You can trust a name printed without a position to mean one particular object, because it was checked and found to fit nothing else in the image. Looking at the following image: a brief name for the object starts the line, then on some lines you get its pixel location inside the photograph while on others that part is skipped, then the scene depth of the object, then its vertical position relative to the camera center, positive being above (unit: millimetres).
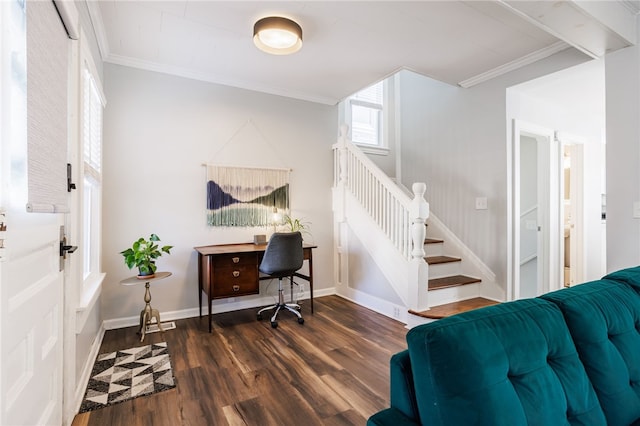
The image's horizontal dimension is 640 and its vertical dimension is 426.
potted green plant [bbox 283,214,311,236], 3955 -140
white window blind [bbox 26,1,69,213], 1080 +409
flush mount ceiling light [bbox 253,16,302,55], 2445 +1404
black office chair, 3139 -423
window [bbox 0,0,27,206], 938 +343
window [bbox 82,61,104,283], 2262 +351
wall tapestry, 3570 +224
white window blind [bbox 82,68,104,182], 2229 +676
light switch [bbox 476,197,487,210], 3562 +115
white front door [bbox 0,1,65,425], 951 -181
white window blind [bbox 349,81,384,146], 4859 +1515
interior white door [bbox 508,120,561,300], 3398 +2
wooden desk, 3070 -564
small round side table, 2807 -884
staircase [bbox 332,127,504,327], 3076 -445
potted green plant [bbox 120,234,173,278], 2771 -370
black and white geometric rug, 1980 -1123
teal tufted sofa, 778 -430
